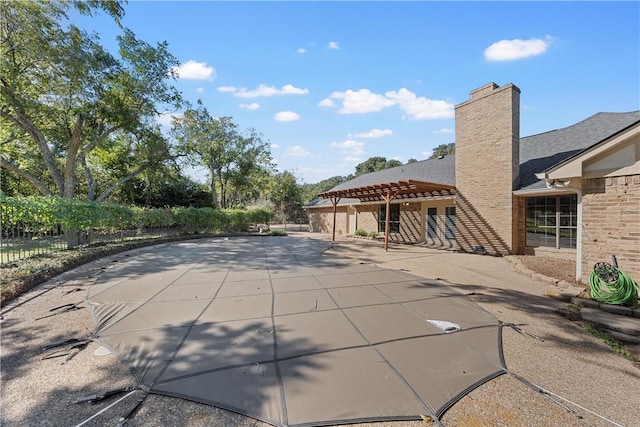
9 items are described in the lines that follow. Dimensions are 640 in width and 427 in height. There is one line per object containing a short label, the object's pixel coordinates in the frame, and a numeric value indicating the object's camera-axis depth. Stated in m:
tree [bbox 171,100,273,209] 20.39
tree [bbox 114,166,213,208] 19.81
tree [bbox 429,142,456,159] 46.45
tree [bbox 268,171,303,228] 29.78
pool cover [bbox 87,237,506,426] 2.37
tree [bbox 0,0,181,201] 9.88
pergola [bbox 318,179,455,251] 10.54
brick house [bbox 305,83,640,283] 5.09
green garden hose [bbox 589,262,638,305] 4.37
